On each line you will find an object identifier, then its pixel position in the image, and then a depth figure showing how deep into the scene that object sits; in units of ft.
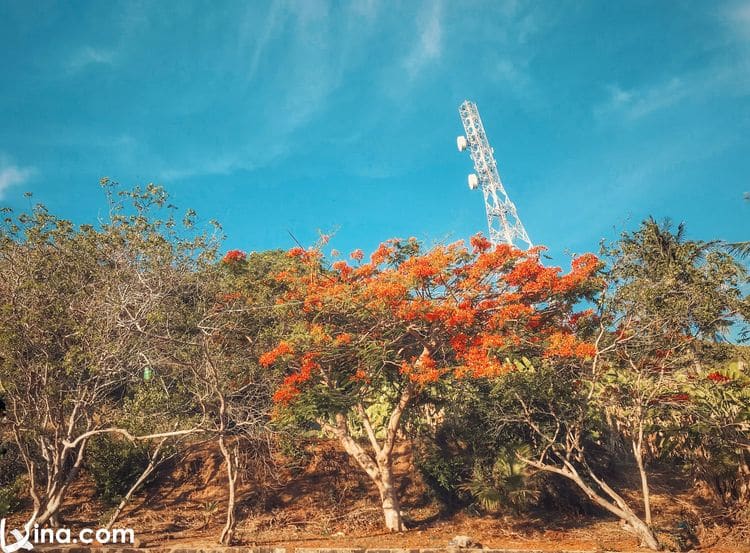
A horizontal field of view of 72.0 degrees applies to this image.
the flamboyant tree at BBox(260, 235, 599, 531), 42.29
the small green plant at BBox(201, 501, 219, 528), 44.58
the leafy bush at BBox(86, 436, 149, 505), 47.26
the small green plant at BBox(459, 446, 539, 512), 41.01
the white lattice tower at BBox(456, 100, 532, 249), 111.14
